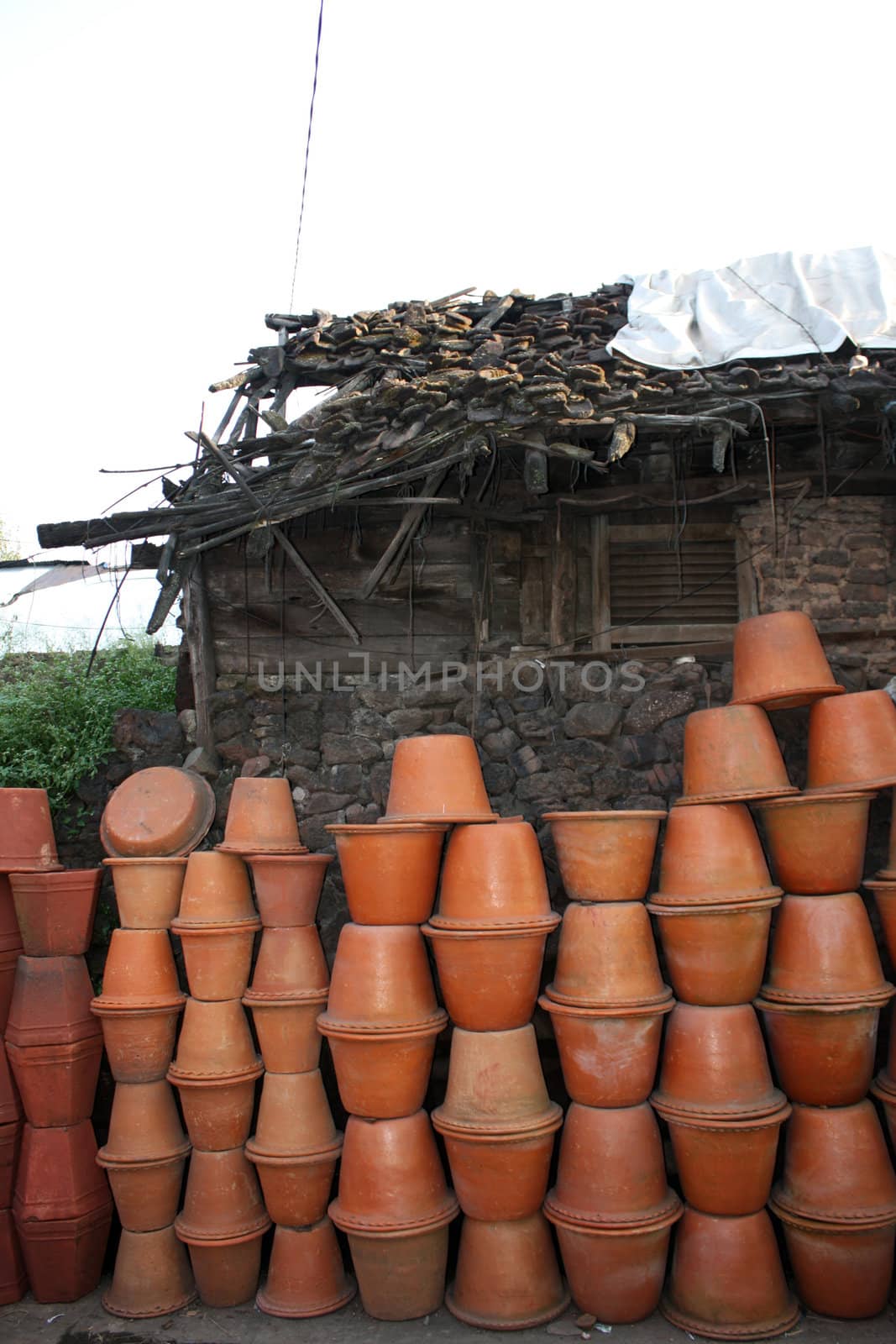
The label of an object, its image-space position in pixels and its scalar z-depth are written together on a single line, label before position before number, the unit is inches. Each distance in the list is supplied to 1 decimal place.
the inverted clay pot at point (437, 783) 167.9
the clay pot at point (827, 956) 151.3
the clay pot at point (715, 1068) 149.4
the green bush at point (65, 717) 226.2
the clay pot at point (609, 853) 159.2
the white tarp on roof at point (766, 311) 200.4
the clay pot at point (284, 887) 176.7
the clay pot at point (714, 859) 155.6
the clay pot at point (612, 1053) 152.9
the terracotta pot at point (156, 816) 190.2
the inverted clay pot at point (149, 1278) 167.2
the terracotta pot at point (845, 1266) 144.9
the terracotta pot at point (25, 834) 191.8
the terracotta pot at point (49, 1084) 178.1
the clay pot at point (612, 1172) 148.2
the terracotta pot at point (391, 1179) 154.4
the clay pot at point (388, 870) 163.5
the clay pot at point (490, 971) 157.3
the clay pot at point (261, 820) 182.2
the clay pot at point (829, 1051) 150.3
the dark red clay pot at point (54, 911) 186.2
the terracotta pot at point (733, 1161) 147.4
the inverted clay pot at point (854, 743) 160.1
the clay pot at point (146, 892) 181.9
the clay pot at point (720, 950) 153.8
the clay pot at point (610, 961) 154.6
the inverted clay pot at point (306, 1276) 161.8
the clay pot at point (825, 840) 156.8
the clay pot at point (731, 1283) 144.9
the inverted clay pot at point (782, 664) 168.4
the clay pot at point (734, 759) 161.0
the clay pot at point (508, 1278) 151.1
